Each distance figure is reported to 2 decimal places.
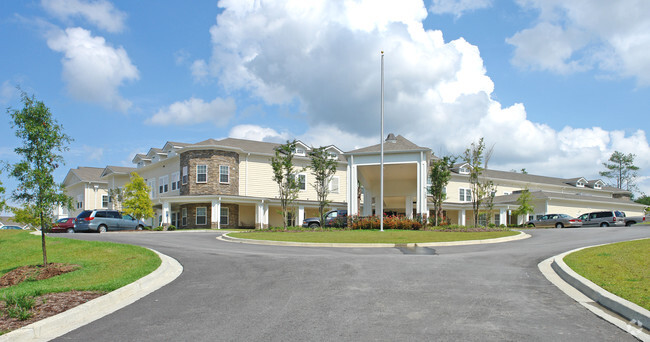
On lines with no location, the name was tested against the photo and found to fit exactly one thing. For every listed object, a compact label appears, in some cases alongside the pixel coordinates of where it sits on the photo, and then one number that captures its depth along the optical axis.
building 32.34
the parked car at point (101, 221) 30.54
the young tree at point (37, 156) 12.81
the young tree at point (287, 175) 31.17
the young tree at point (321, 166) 32.41
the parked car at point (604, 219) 39.22
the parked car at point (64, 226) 31.16
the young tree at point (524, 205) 44.66
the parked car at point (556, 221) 41.00
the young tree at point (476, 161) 30.83
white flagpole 27.29
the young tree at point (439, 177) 30.38
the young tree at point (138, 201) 38.00
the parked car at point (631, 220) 41.03
